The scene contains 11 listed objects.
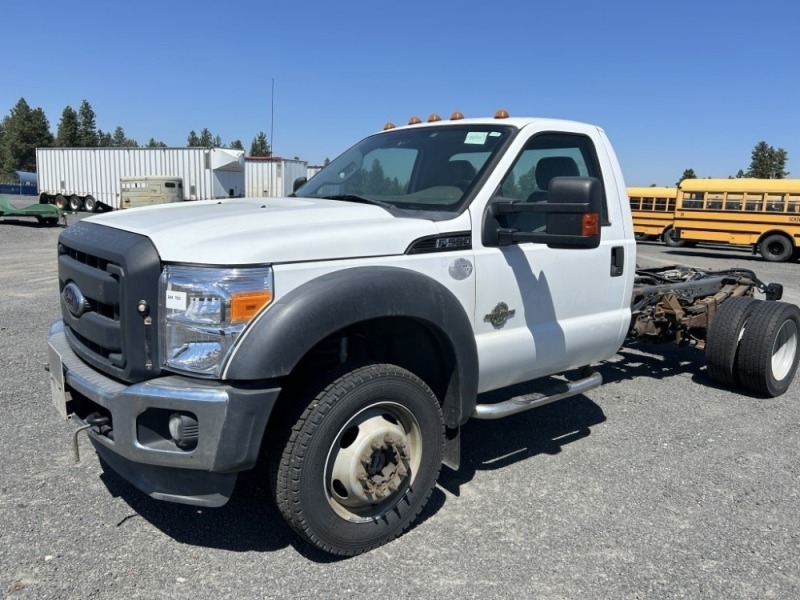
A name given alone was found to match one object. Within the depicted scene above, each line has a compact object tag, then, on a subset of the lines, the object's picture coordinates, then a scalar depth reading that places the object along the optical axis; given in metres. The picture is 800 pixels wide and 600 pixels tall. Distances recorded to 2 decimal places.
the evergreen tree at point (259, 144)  88.43
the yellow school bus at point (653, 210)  26.02
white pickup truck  2.56
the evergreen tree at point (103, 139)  91.89
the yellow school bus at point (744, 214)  20.47
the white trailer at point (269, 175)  32.44
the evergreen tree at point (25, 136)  79.44
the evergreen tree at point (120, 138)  116.56
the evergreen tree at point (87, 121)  88.57
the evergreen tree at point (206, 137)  115.61
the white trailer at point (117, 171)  32.06
